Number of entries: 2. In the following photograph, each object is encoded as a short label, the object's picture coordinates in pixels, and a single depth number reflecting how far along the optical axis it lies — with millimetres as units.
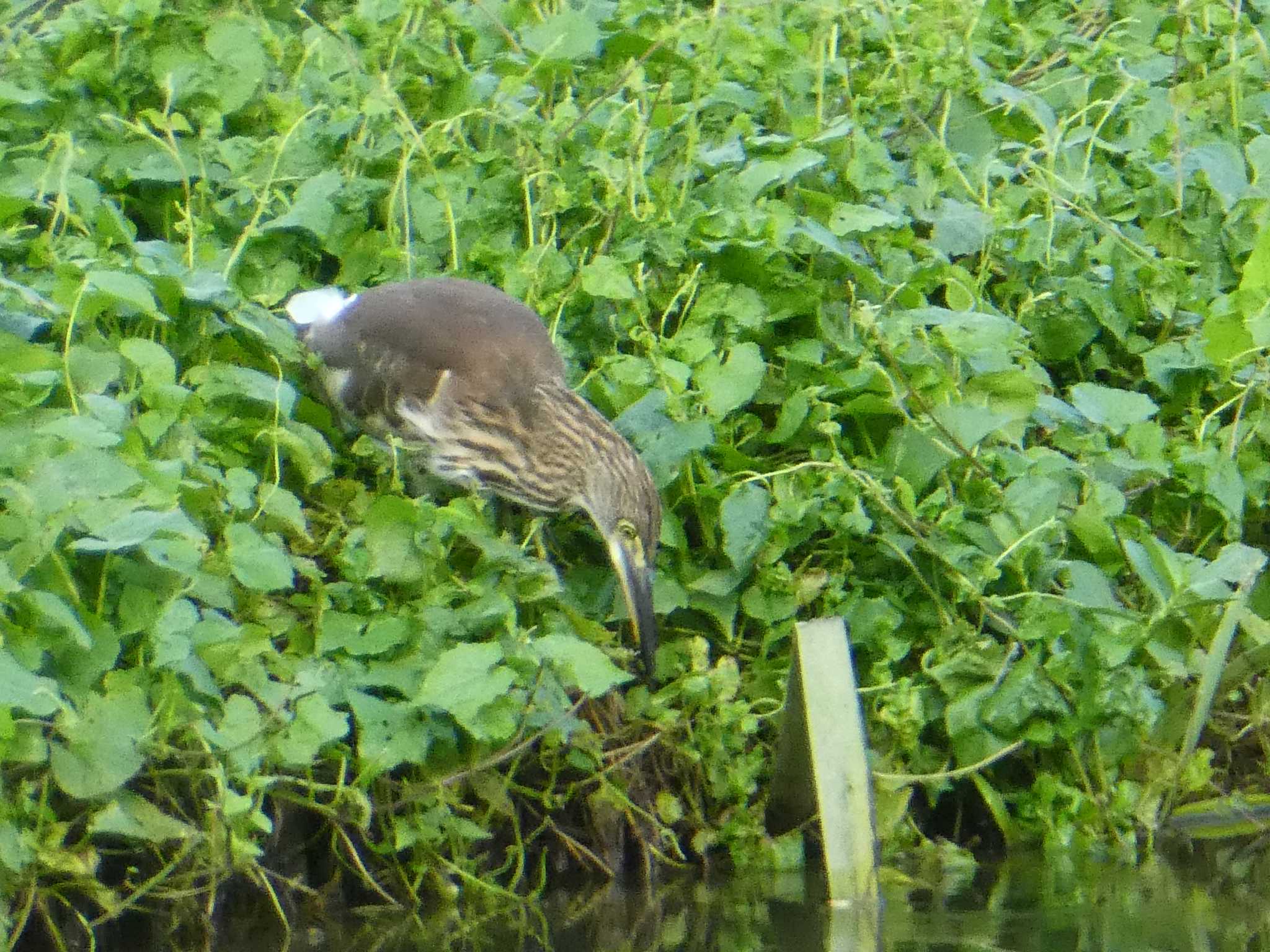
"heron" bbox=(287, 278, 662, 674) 10883
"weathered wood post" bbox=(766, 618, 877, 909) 9250
